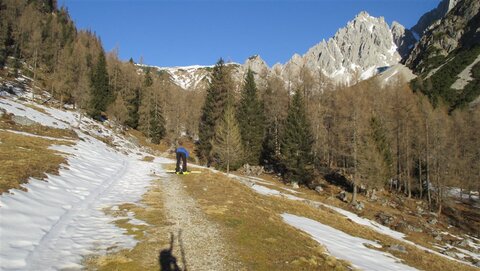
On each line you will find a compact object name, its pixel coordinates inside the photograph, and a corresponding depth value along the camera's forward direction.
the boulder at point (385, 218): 35.71
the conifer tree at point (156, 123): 80.12
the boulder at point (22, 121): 39.15
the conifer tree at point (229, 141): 40.84
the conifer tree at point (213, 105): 58.47
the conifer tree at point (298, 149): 51.63
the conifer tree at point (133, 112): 86.88
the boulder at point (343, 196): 44.26
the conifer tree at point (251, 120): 60.56
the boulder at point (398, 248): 17.98
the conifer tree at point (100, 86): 79.55
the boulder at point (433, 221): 42.16
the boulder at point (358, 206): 39.67
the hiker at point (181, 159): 27.86
